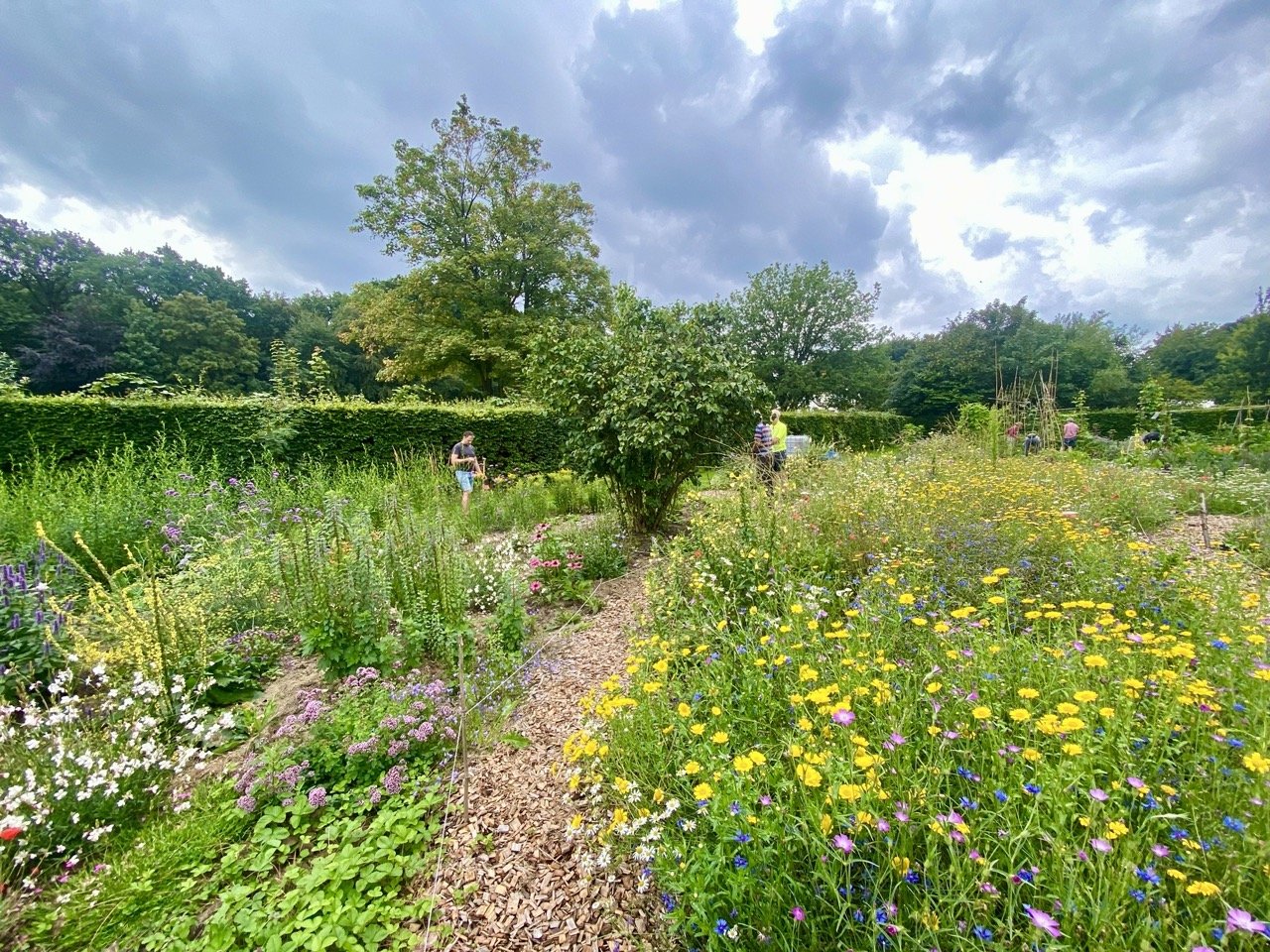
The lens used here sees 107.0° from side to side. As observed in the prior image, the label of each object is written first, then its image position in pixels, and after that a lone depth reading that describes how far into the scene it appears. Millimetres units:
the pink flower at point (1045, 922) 907
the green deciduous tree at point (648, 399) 5344
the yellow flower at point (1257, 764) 1105
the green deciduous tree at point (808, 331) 30094
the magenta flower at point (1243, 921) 846
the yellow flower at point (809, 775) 1241
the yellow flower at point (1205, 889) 941
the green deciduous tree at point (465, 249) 18562
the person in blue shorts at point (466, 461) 7725
